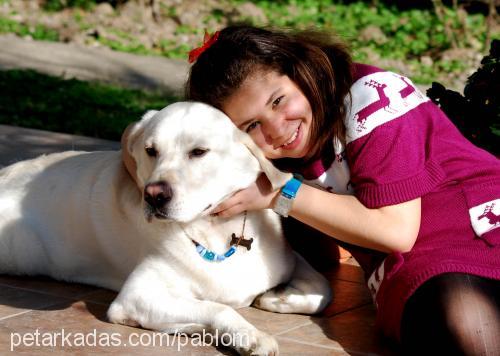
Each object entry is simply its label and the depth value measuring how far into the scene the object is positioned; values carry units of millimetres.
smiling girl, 2979
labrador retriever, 3080
